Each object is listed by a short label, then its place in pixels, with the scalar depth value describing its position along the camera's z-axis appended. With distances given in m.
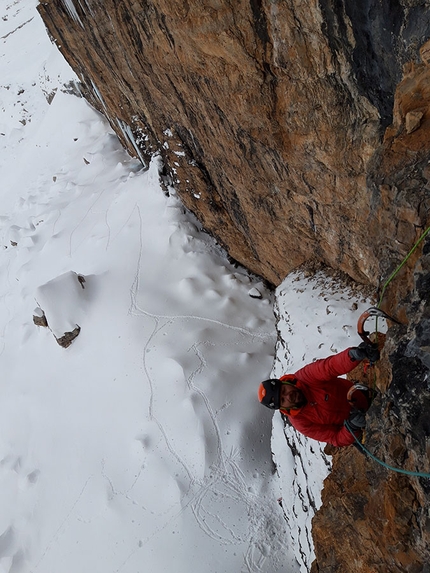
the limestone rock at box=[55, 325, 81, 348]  10.24
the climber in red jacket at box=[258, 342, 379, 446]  4.04
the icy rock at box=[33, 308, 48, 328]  10.65
